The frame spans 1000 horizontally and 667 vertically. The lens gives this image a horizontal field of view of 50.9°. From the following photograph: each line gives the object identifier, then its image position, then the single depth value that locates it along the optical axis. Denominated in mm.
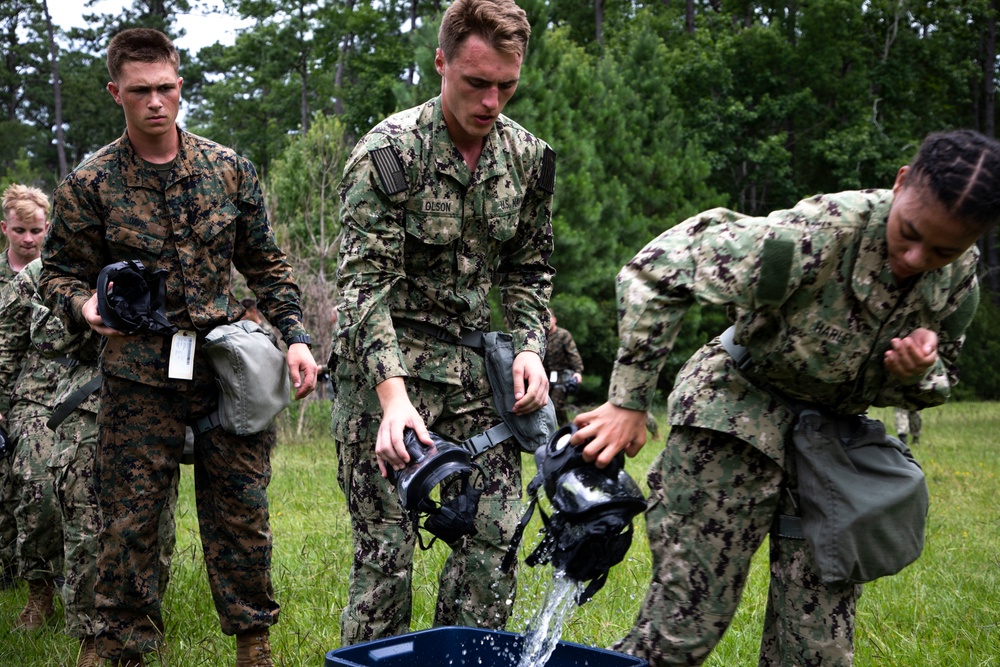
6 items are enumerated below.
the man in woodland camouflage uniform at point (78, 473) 4762
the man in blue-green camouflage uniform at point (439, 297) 3350
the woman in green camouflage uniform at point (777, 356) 2807
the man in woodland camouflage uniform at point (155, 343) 3965
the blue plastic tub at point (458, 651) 2775
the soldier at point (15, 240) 6156
